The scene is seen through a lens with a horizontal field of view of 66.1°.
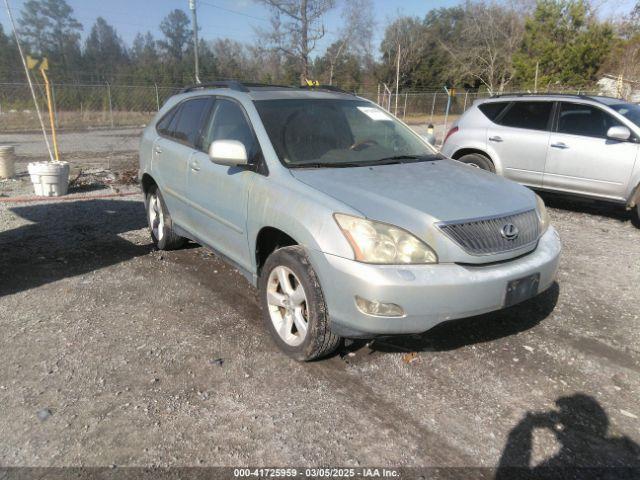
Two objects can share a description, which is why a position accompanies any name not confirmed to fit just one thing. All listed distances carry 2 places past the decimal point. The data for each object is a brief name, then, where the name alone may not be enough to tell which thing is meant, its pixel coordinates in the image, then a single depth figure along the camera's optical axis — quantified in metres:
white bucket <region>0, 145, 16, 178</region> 9.30
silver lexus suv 2.74
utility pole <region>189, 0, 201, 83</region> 24.05
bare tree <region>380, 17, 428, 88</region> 44.63
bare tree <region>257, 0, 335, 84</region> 34.84
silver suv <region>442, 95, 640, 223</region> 6.51
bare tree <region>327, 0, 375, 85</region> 38.95
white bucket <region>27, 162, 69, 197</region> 7.70
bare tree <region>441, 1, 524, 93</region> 40.06
